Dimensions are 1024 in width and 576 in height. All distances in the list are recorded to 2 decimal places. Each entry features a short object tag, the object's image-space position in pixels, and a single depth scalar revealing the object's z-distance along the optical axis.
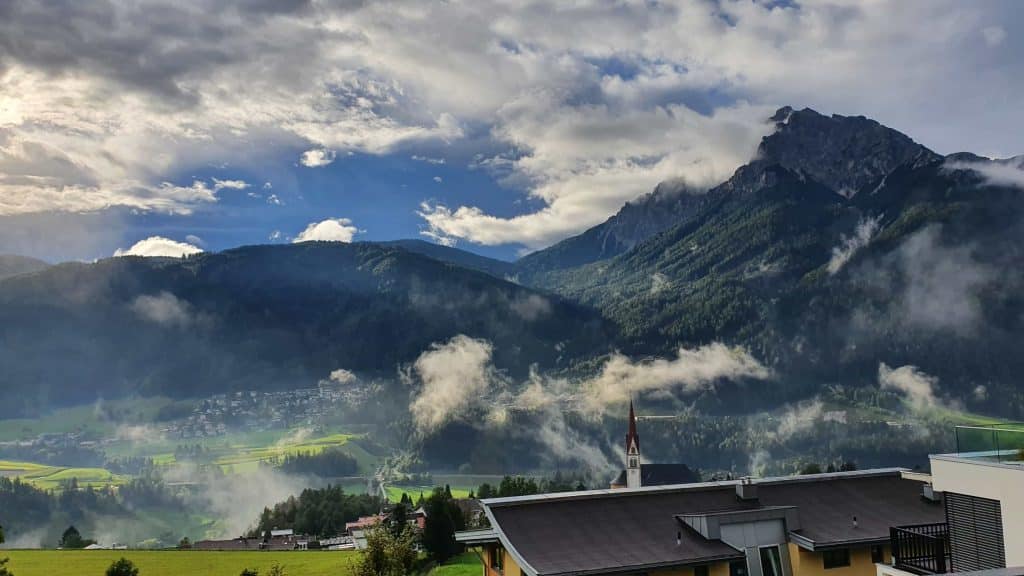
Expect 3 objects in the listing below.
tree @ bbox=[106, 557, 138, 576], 66.91
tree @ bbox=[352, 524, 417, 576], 38.09
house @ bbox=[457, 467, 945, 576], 23.92
